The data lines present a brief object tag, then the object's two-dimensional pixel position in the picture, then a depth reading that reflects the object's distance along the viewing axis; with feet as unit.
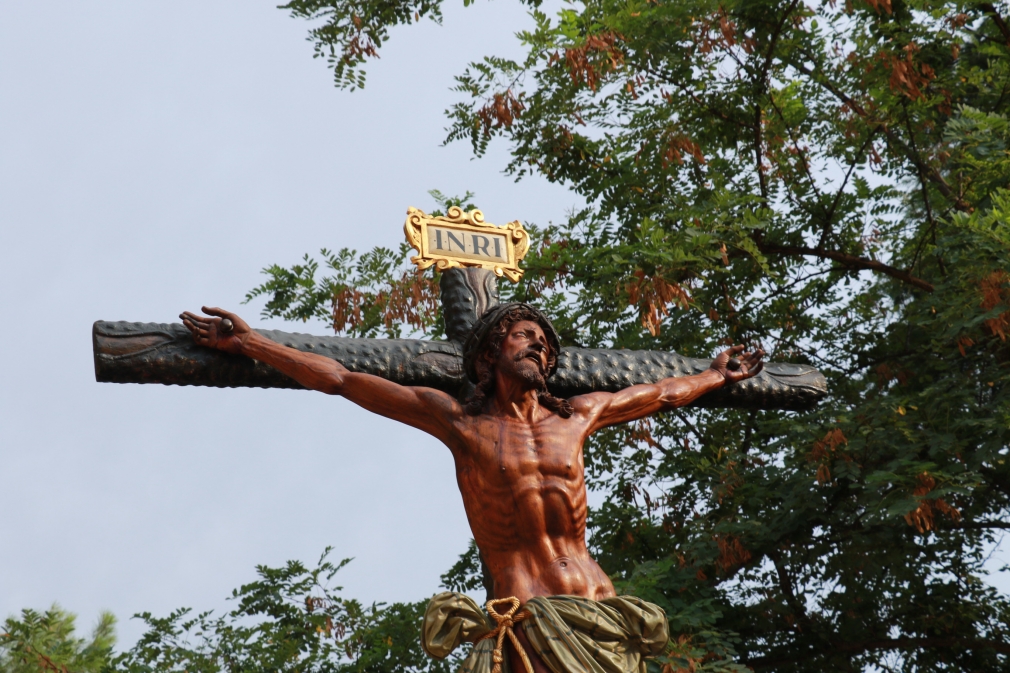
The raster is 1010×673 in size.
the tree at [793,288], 58.70
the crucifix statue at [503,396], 31.55
